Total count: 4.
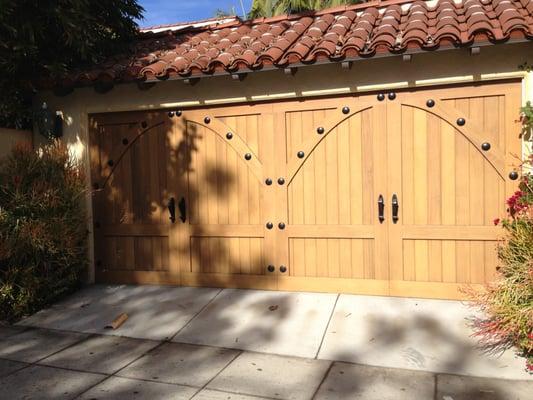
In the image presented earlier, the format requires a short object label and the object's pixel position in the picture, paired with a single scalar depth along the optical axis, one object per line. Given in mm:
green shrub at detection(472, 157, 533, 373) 3795
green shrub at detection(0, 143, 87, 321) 5230
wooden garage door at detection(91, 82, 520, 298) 5090
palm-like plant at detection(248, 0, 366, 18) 16406
